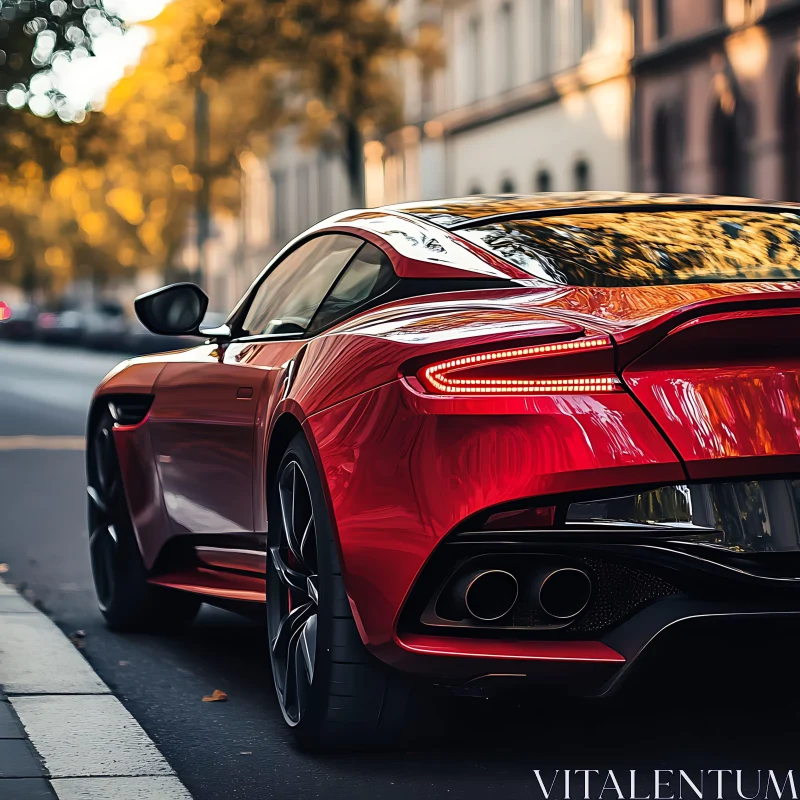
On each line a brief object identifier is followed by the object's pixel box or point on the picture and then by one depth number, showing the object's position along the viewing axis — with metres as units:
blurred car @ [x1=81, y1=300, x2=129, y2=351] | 55.50
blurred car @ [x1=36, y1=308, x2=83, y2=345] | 64.56
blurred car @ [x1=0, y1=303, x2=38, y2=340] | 74.88
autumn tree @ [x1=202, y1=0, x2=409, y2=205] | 32.12
